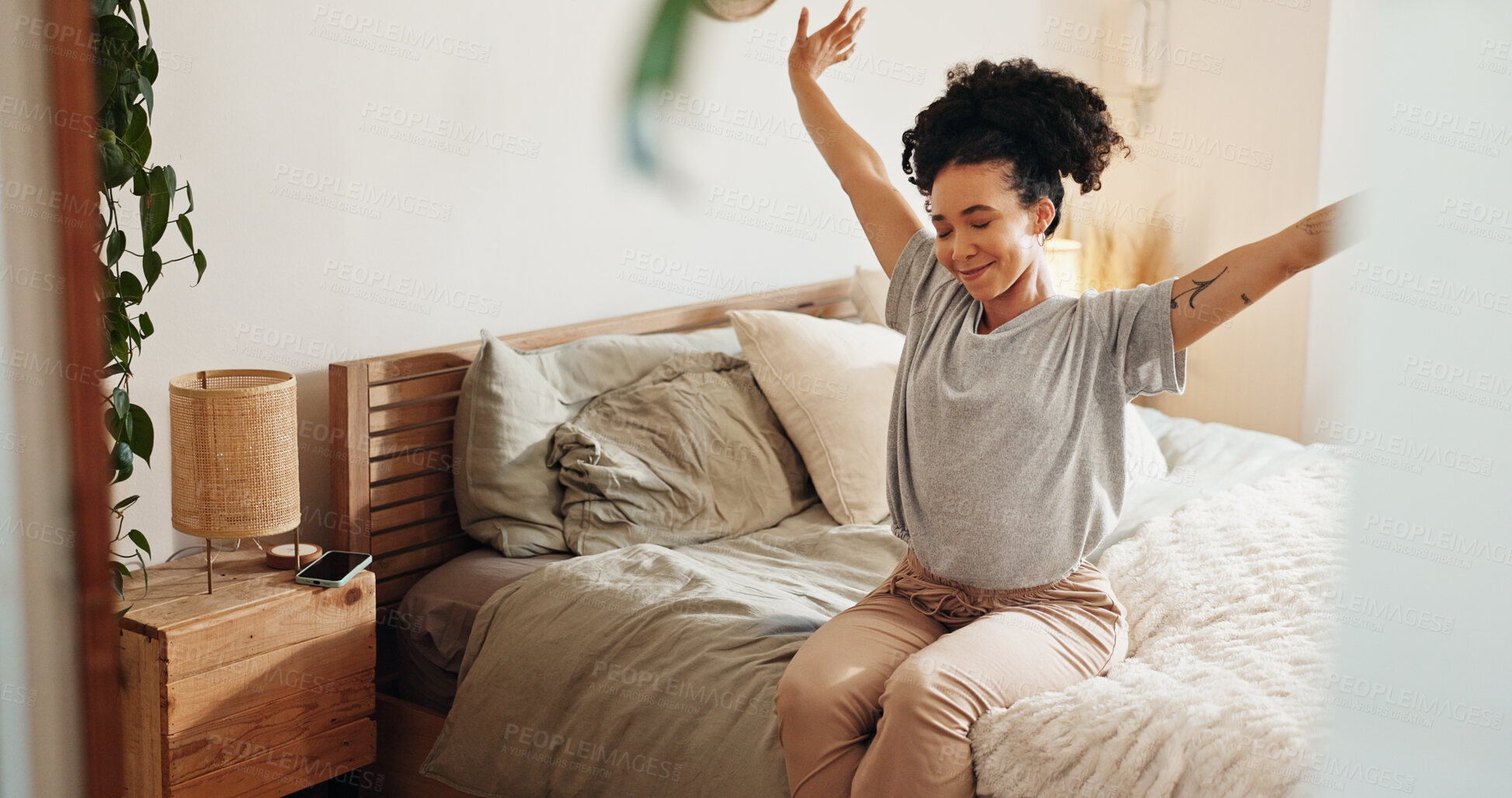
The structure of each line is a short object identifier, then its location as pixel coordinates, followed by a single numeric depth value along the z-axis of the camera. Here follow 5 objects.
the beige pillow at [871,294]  2.87
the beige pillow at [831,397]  2.33
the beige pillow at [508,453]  2.12
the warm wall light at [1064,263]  3.66
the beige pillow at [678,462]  2.14
